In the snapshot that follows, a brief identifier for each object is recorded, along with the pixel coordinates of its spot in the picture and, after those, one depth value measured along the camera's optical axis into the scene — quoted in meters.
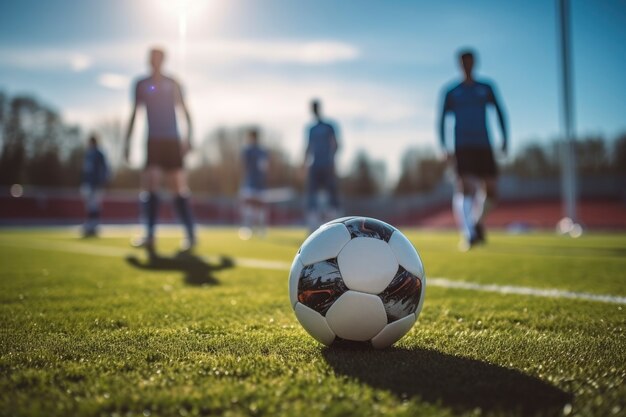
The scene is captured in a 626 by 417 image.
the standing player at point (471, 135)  7.25
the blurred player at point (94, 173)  13.41
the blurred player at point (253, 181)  14.16
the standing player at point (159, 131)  7.37
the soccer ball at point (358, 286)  2.08
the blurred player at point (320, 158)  10.80
